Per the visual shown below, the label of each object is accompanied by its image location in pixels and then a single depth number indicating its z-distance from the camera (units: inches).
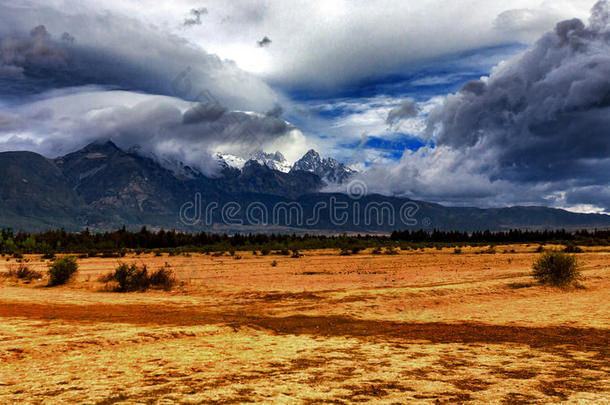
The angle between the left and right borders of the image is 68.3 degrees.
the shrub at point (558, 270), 1026.7
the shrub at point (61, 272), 1203.9
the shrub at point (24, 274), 1354.6
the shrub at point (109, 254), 3071.4
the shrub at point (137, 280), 1100.5
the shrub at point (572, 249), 2587.6
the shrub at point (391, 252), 2965.1
